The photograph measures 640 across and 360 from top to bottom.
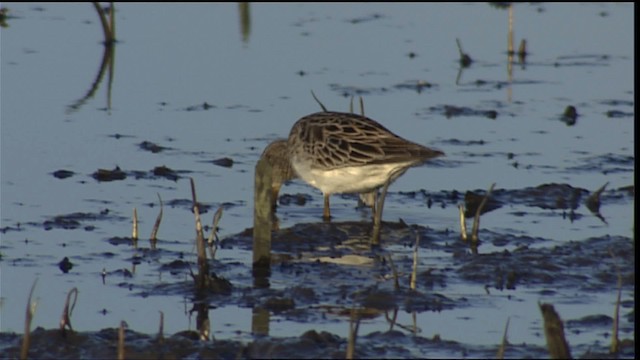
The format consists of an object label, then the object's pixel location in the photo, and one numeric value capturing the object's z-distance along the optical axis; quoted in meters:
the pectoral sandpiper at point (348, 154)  18.52
